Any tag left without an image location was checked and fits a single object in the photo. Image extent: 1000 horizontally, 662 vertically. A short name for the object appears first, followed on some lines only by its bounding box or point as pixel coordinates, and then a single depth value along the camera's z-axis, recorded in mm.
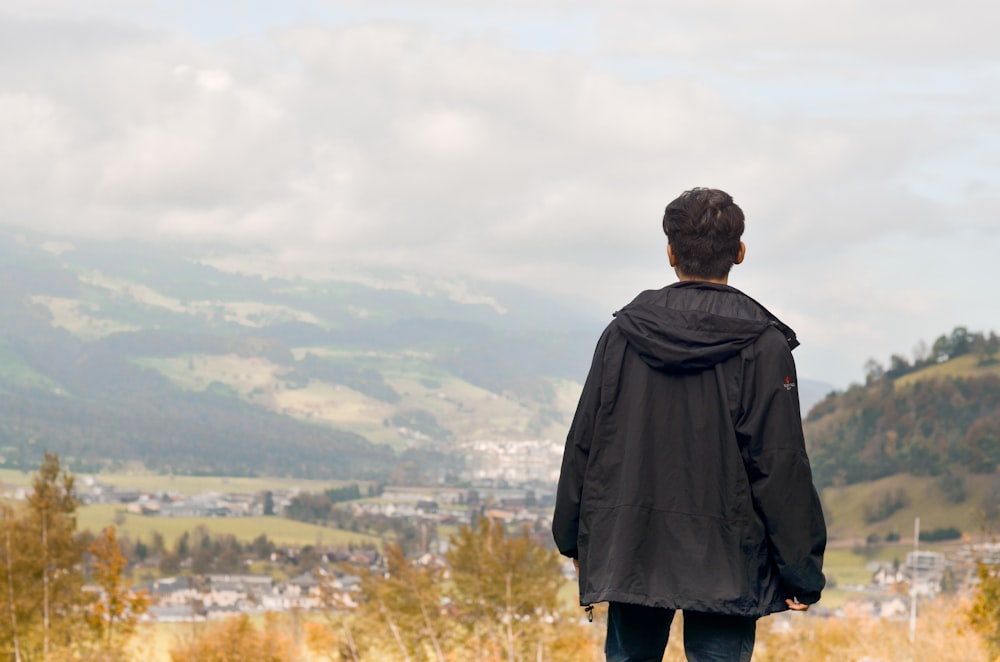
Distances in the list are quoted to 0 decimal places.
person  4375
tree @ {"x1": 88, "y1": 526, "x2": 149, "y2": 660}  30656
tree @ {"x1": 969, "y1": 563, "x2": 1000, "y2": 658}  15562
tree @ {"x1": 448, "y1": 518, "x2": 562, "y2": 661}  25703
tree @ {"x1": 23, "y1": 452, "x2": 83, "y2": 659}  29438
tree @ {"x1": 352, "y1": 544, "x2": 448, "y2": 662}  27594
